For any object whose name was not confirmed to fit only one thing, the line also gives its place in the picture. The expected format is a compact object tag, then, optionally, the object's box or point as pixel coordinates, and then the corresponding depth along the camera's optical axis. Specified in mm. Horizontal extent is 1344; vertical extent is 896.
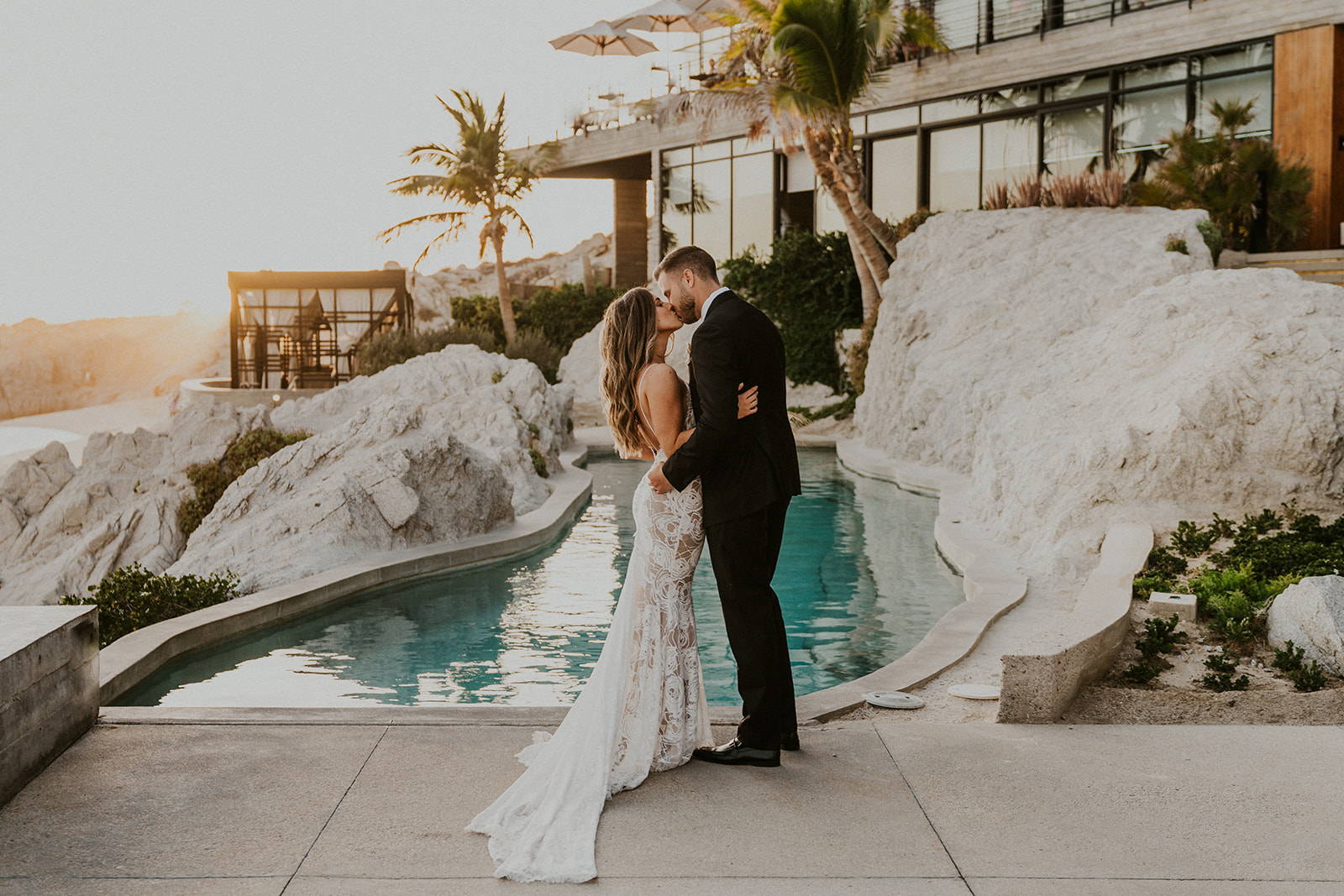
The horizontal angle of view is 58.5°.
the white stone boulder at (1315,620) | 5883
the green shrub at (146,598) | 8938
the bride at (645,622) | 4488
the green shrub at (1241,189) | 19312
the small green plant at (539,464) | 16453
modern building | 20844
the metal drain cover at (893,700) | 5893
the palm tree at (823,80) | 20938
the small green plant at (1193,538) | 8586
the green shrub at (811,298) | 26375
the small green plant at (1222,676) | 5812
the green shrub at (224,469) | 13430
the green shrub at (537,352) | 29797
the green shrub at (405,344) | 27000
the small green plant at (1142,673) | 5906
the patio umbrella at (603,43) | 36500
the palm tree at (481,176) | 35344
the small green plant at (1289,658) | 5867
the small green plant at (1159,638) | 6336
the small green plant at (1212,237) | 17347
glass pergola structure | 33031
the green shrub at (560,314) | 36906
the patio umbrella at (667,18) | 33656
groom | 4504
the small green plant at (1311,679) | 5709
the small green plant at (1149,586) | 7473
